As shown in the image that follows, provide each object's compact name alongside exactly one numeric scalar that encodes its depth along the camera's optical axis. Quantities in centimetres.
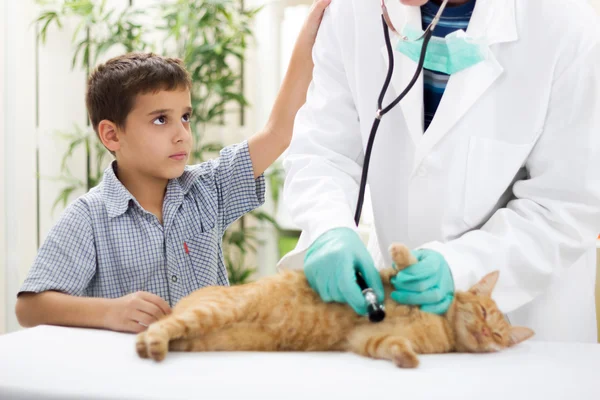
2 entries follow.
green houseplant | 287
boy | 130
